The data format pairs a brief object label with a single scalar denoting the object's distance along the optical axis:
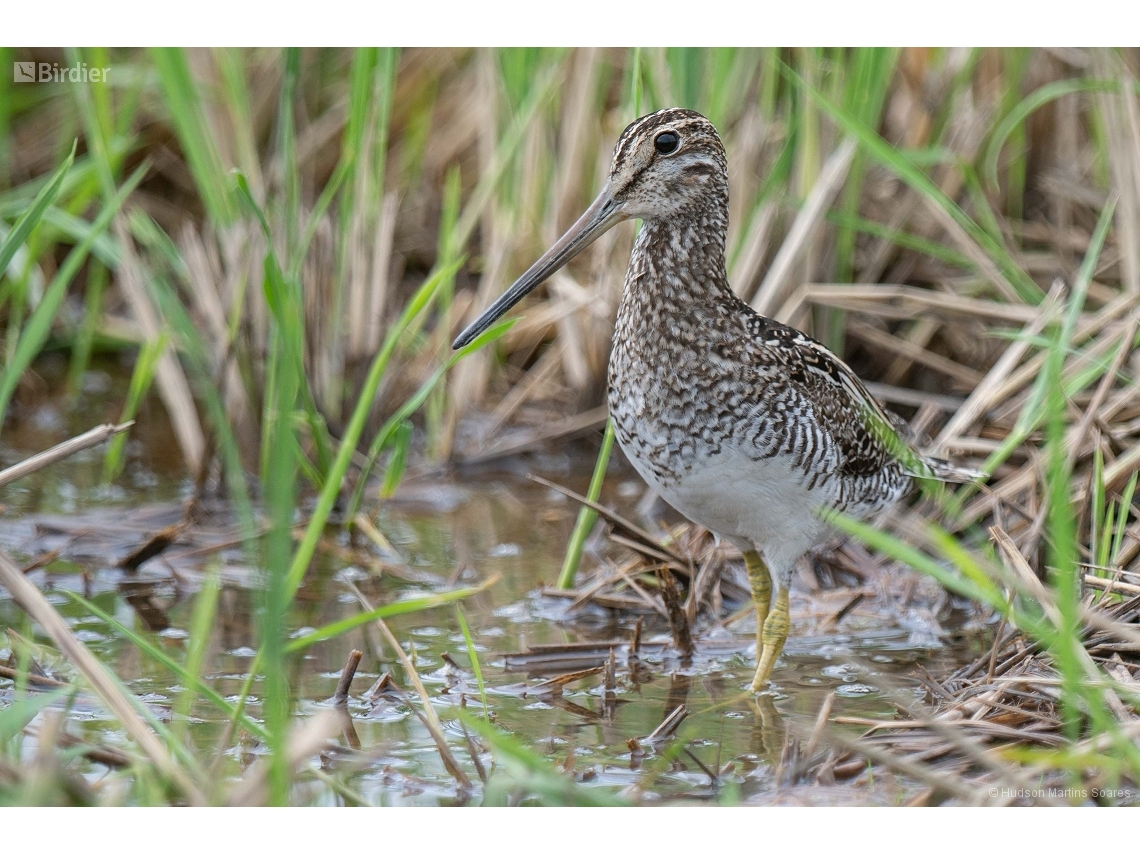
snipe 7.37
